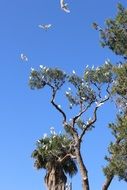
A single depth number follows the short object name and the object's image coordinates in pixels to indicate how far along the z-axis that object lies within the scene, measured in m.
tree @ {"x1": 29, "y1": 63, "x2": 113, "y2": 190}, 42.38
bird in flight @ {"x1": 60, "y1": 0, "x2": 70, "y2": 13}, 21.39
